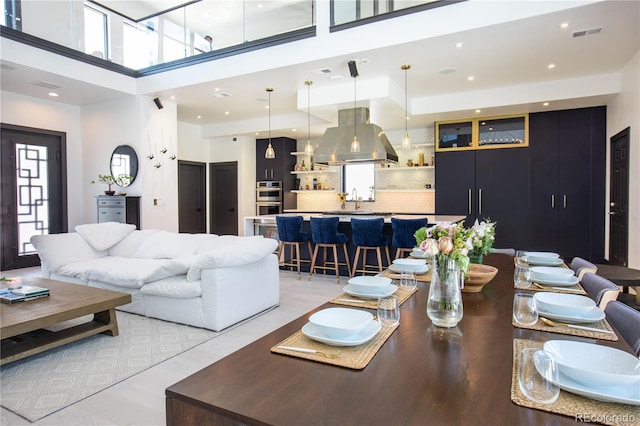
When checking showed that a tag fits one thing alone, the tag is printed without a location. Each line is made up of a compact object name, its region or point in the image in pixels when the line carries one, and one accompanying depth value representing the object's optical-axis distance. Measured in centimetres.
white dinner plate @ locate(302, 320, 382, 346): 119
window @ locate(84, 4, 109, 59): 625
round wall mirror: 685
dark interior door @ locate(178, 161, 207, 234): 944
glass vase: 138
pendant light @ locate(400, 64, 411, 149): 535
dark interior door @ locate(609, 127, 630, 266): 554
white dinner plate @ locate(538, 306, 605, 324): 141
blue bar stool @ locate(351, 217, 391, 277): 524
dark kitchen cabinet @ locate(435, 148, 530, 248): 729
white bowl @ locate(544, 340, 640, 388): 90
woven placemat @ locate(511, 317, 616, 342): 130
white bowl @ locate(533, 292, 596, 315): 146
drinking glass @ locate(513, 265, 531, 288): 199
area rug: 233
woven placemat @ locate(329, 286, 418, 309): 164
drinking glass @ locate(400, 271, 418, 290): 186
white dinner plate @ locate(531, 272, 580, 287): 201
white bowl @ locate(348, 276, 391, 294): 176
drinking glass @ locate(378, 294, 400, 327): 136
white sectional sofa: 345
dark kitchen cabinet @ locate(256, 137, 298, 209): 980
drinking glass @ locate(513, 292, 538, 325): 141
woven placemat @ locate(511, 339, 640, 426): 82
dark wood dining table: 83
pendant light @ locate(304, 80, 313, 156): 615
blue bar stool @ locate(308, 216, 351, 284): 549
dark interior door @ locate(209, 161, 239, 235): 980
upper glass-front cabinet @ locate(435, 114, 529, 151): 729
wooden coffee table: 263
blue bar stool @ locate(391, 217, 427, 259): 498
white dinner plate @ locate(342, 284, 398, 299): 173
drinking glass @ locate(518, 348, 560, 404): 88
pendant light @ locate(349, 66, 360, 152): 542
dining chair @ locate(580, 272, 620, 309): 179
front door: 654
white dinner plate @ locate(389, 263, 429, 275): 230
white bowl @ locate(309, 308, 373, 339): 121
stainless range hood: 628
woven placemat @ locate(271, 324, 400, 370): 109
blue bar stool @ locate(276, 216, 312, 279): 576
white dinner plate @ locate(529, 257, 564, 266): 257
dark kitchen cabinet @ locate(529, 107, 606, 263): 678
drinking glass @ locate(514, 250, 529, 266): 214
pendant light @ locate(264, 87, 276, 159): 646
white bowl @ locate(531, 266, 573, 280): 211
